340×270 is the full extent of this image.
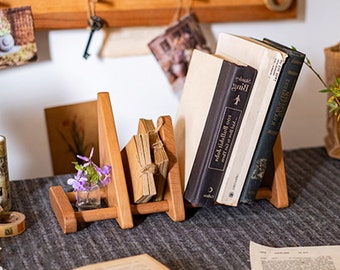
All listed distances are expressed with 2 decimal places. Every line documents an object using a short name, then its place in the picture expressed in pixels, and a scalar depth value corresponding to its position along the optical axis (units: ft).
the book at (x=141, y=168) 3.75
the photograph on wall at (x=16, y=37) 4.85
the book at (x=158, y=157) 3.80
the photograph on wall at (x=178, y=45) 5.35
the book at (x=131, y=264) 3.23
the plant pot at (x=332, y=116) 4.75
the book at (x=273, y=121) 3.76
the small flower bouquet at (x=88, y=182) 3.91
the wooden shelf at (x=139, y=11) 4.95
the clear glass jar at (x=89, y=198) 3.98
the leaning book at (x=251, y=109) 3.72
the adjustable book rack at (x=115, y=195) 3.81
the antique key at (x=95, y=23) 5.06
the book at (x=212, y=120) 3.73
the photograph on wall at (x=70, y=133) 5.38
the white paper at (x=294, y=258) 3.36
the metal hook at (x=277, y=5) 5.51
